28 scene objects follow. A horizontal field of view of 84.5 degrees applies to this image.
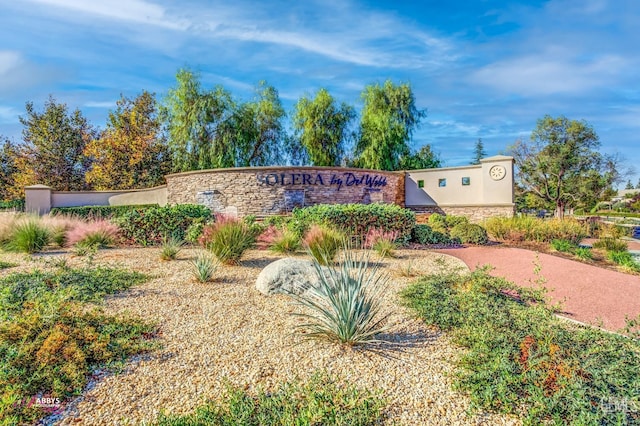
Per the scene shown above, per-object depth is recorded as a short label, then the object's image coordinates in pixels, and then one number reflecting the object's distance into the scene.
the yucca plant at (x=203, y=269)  5.48
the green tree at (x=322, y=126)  21.84
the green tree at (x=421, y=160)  22.67
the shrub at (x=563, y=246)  9.10
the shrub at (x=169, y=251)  7.11
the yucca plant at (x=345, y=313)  3.45
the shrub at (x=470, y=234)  10.43
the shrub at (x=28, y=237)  7.94
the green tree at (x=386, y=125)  21.70
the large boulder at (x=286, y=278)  5.02
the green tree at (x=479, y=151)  40.96
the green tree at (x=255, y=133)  21.14
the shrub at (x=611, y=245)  9.47
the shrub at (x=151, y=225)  9.13
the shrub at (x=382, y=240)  7.89
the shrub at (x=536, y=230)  10.56
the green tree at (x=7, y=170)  23.15
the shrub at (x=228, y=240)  6.62
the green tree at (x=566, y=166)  19.63
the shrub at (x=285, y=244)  8.00
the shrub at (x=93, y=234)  8.35
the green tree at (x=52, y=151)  22.30
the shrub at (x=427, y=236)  10.26
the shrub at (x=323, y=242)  6.79
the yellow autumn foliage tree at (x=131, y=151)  22.12
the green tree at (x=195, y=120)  20.77
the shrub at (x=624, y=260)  7.31
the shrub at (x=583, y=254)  8.29
